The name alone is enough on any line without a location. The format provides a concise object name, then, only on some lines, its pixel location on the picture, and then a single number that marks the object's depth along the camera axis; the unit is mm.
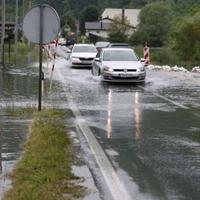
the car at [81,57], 37156
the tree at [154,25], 109125
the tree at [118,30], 103938
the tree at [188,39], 52219
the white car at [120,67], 25531
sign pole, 14239
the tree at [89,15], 163750
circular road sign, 14250
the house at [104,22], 154575
